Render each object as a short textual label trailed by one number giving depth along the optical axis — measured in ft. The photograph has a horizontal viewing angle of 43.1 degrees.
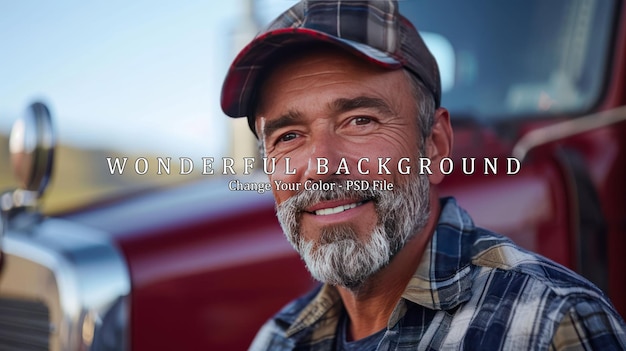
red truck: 5.94
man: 3.86
